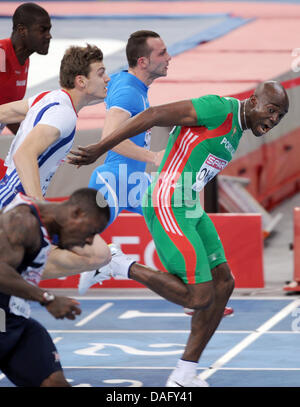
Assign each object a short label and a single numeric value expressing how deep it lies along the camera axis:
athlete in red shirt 14.77
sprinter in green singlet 12.38
